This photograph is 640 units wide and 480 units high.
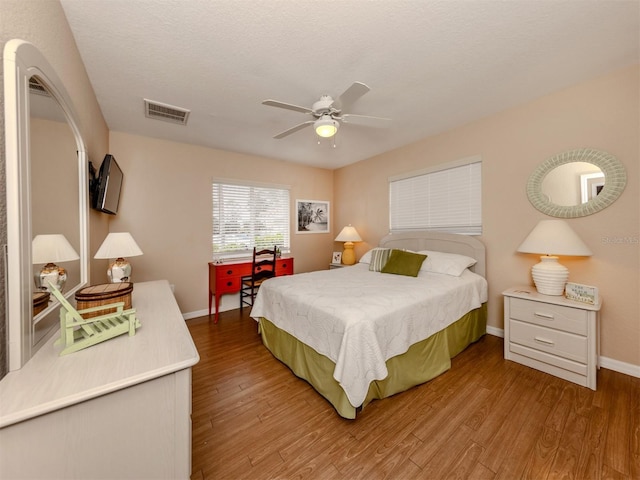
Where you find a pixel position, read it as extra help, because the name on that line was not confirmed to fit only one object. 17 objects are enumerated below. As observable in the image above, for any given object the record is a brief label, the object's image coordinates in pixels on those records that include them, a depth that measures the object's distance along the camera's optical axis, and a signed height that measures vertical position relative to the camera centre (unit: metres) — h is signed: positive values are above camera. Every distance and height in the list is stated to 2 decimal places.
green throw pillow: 2.91 -0.32
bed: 1.64 -0.69
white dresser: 0.67 -0.53
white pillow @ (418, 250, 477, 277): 2.79 -0.31
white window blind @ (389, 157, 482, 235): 3.07 +0.52
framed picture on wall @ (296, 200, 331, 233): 4.71 +0.41
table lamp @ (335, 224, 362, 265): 4.32 -0.05
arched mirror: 0.83 +0.19
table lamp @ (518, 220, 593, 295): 2.12 -0.11
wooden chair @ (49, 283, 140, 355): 0.96 -0.39
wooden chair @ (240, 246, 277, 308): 3.52 -0.51
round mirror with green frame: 2.12 +0.47
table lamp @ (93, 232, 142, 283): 1.88 -0.11
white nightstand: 1.95 -0.83
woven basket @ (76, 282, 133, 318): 1.16 -0.28
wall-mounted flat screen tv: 2.17 +0.46
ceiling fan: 1.86 +1.06
